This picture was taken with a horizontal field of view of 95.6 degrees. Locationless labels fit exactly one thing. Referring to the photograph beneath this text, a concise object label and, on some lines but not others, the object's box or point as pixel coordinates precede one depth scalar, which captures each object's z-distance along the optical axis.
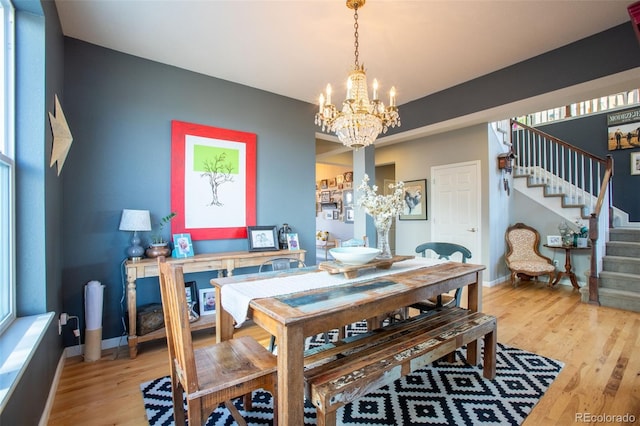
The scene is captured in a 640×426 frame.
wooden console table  2.41
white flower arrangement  2.10
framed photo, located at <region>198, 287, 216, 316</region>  2.94
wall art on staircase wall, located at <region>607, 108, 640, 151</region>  5.28
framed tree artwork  2.96
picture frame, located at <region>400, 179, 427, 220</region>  5.61
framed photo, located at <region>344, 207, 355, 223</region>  7.87
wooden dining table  1.23
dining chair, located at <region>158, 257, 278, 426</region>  1.21
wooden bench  1.27
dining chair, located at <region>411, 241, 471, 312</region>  2.51
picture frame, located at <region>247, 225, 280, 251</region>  3.24
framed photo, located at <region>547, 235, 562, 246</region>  4.66
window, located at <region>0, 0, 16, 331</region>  1.53
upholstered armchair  4.55
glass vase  2.14
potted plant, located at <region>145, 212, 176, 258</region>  2.66
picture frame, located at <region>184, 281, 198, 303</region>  2.89
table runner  1.53
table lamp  2.52
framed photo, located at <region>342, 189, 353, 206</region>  7.83
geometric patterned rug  1.69
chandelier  2.14
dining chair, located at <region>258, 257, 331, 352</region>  2.32
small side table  4.38
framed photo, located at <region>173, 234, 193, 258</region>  2.80
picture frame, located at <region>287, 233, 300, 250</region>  3.49
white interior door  4.82
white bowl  1.94
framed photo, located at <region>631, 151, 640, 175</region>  5.24
